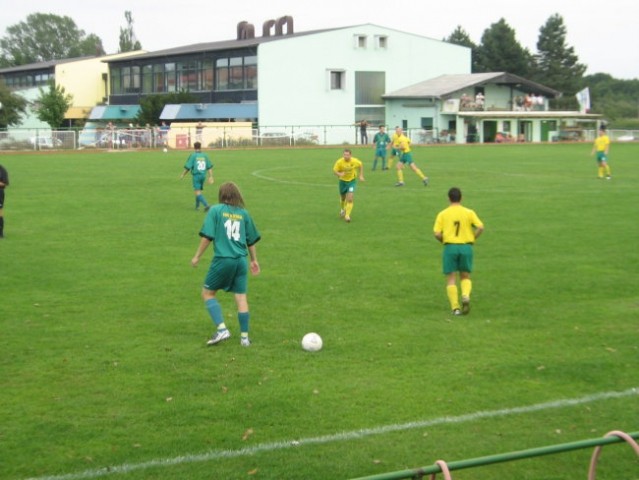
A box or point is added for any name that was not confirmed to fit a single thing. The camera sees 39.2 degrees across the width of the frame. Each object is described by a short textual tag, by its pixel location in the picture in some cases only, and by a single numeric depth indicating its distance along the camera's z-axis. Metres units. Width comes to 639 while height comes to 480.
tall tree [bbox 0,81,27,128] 72.19
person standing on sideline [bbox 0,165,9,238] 17.89
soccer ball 9.77
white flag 84.19
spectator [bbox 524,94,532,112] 79.44
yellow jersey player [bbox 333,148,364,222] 20.69
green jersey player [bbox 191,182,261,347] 9.84
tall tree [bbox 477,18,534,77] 114.81
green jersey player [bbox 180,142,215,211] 23.09
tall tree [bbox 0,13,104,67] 153.50
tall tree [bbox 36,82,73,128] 76.38
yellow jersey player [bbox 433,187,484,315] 11.48
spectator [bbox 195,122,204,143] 63.94
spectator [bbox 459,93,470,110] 74.94
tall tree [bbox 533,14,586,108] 118.88
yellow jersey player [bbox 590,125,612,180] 31.67
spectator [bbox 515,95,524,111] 79.97
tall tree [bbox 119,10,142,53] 143.23
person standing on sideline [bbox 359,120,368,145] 67.19
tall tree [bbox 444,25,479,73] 128.68
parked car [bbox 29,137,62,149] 59.93
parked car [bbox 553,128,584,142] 79.12
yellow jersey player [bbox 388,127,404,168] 30.47
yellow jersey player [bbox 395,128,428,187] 30.06
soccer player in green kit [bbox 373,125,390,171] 37.88
